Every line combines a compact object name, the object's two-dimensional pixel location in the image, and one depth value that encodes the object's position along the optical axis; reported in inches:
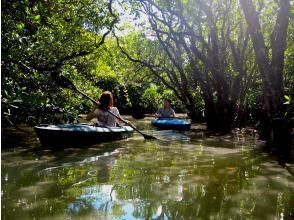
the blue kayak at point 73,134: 339.6
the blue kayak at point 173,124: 594.5
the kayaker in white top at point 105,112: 416.5
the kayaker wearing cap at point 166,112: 667.4
